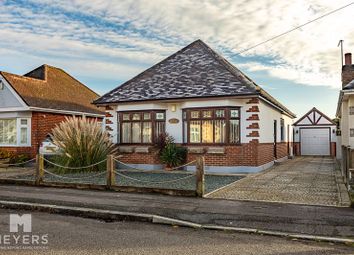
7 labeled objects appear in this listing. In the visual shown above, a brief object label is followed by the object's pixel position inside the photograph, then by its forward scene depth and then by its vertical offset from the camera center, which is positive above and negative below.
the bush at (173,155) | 15.82 -0.77
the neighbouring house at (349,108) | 9.80 +1.30
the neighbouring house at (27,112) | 20.45 +1.60
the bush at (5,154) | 20.12 -0.96
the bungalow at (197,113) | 15.20 +1.18
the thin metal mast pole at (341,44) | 21.65 +5.93
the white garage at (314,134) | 28.12 +0.33
